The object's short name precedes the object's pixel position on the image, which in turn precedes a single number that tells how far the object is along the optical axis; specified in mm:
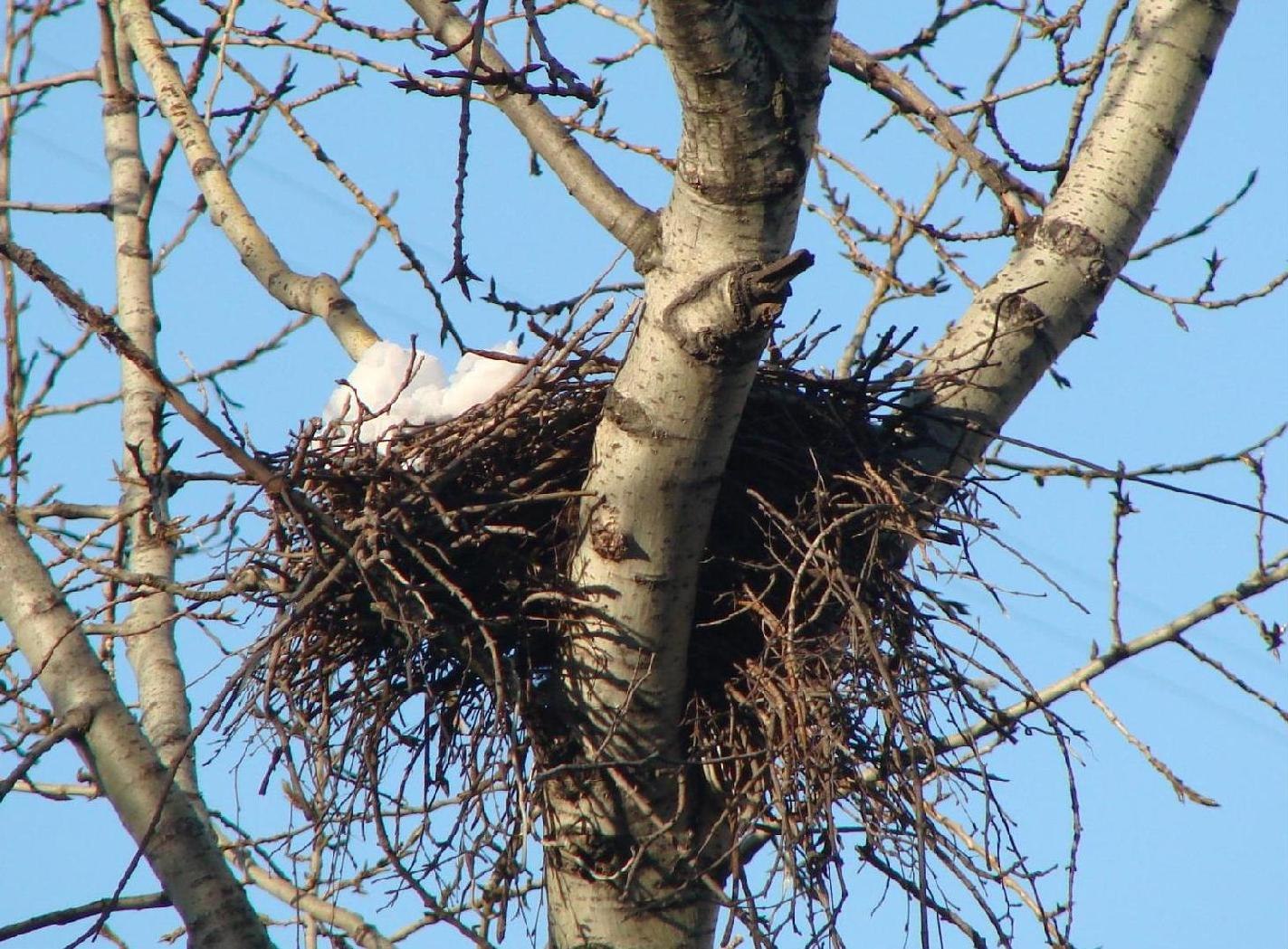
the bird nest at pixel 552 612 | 18122
